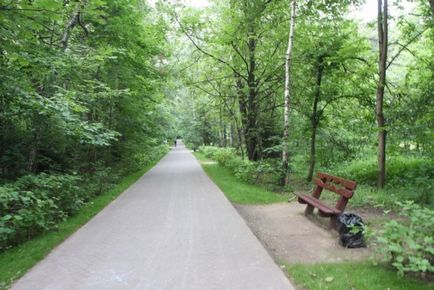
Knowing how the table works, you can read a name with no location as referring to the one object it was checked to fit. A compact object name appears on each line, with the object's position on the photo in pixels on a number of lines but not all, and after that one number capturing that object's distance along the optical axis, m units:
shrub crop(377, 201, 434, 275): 3.20
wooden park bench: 5.59
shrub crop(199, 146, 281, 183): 10.75
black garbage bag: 4.67
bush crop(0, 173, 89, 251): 4.76
